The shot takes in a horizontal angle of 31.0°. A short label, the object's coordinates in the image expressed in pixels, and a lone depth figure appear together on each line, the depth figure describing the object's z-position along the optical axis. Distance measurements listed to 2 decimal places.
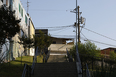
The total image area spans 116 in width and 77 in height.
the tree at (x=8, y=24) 13.98
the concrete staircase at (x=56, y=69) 13.55
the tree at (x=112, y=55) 37.36
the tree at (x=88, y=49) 29.52
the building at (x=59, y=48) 50.59
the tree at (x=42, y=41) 31.16
